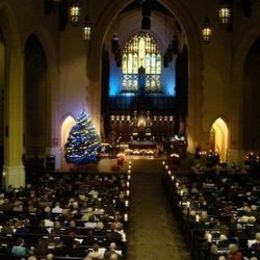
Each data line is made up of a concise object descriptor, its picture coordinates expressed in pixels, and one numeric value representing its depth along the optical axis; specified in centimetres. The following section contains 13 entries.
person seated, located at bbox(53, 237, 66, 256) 1393
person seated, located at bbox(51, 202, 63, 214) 1944
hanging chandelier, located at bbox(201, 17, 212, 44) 2965
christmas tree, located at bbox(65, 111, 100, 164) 3422
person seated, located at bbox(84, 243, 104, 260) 1296
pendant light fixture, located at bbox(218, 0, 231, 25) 2781
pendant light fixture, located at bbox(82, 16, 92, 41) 3149
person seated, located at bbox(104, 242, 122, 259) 1355
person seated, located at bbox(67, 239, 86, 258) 1389
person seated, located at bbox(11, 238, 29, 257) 1344
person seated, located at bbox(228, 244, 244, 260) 1317
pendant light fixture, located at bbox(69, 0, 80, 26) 2822
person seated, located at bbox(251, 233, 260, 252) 1442
